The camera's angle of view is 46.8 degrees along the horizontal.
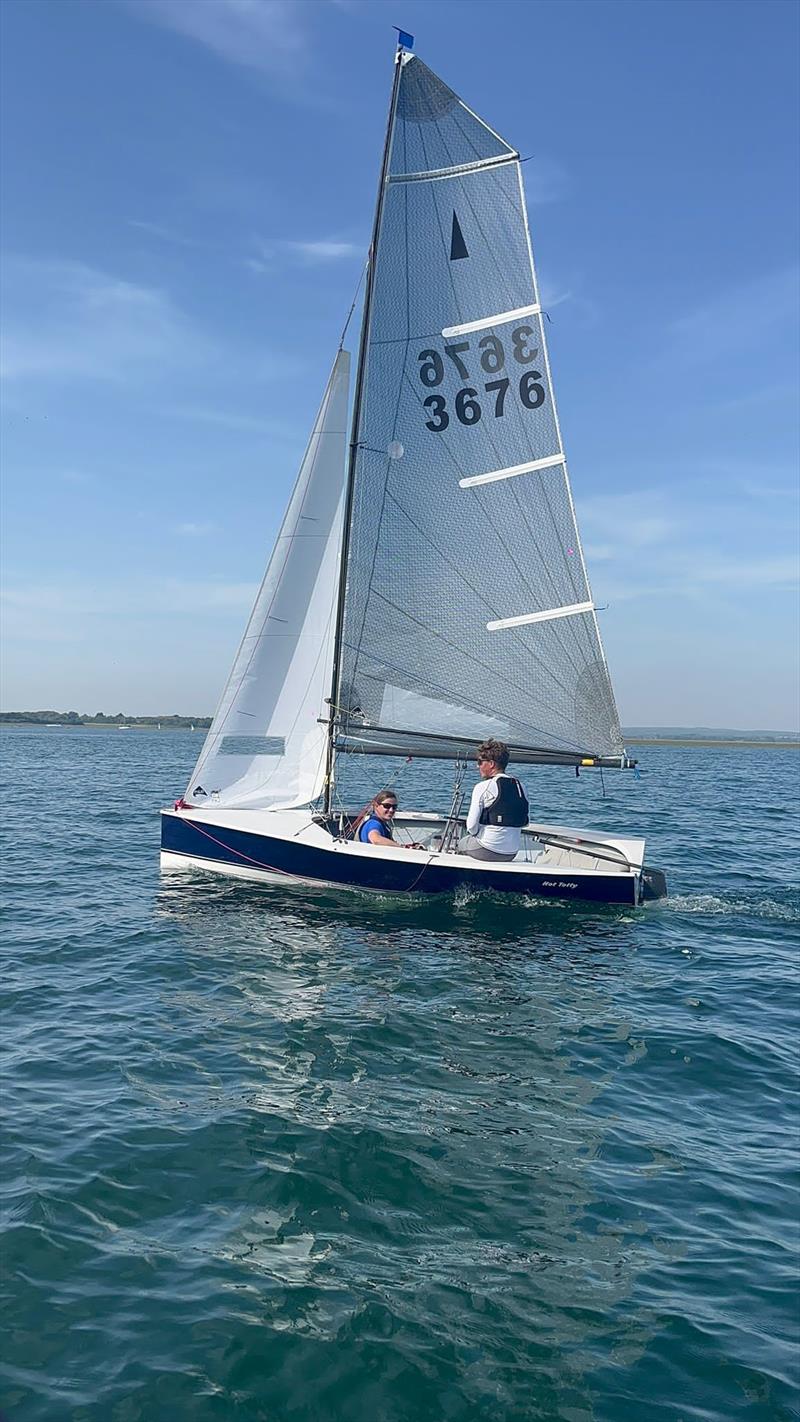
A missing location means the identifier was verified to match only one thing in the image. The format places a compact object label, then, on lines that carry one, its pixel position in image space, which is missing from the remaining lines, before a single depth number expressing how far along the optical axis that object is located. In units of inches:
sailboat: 598.9
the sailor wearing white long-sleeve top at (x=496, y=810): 553.9
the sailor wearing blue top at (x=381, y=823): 584.1
